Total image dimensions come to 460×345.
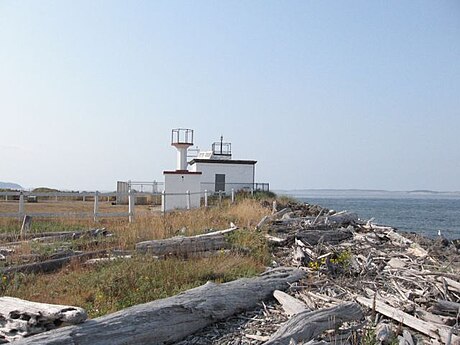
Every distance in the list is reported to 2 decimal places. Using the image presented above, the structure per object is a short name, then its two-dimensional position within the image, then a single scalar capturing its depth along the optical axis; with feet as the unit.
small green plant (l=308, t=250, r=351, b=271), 30.60
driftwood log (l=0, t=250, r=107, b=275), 31.03
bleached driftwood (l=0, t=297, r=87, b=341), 17.65
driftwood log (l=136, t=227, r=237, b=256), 35.27
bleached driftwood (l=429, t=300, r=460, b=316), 23.53
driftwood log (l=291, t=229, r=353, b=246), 41.52
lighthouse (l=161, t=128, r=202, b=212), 89.66
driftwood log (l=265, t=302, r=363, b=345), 19.21
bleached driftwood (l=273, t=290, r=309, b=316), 23.04
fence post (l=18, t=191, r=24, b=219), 52.80
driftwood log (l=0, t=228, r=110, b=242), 42.12
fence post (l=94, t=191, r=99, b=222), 58.23
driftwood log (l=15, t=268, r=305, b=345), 17.39
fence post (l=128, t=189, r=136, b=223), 62.44
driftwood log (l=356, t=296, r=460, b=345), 20.45
